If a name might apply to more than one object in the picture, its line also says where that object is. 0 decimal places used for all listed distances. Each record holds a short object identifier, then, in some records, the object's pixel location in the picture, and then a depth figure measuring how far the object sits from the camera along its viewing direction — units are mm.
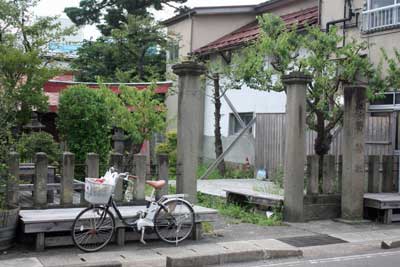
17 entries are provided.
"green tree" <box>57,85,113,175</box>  13430
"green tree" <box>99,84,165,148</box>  14070
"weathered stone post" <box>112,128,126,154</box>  15680
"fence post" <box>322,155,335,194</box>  12391
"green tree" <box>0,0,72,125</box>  14664
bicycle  8578
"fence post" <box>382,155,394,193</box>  13312
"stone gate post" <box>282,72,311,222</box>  11719
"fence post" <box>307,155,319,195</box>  12141
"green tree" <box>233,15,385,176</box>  13664
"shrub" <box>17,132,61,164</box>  13156
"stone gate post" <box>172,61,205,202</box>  10586
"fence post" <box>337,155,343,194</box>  12672
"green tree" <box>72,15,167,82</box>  28344
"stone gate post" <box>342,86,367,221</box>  12070
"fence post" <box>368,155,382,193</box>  13070
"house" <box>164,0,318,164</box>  22031
